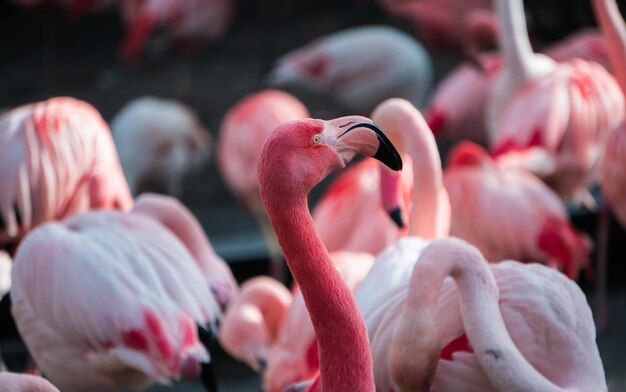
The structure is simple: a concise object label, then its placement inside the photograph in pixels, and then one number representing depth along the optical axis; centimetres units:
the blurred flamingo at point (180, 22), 1767
